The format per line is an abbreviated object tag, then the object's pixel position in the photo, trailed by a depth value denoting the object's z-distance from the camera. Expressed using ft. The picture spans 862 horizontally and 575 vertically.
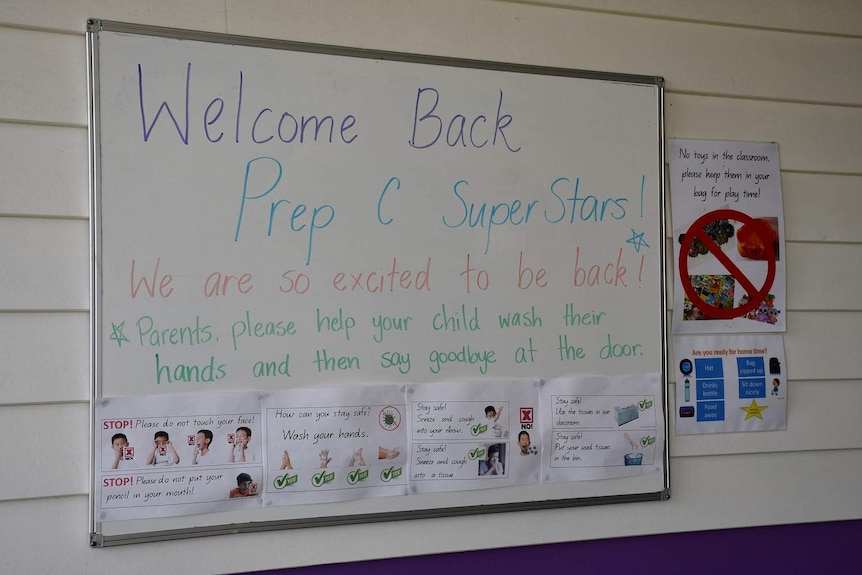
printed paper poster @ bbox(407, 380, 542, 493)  5.91
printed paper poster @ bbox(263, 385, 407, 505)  5.59
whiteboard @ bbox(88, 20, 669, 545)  5.37
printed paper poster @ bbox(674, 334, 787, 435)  6.59
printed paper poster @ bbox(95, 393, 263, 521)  5.26
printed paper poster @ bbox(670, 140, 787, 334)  6.64
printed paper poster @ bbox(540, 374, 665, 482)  6.21
